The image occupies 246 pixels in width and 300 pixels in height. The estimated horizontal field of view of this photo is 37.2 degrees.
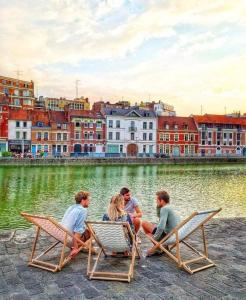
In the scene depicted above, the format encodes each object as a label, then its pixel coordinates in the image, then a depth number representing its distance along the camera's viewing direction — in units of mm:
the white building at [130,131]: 72500
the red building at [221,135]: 79312
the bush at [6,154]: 56541
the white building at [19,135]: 63625
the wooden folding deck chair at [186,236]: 5688
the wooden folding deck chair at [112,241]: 5328
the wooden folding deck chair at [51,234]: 5641
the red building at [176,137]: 76625
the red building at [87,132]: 68188
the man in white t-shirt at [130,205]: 7445
